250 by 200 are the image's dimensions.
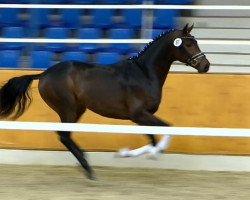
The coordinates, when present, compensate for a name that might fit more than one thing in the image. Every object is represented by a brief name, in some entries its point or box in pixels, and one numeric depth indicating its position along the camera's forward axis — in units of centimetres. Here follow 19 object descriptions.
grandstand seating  1719
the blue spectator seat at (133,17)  1842
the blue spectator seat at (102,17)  1862
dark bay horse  1316
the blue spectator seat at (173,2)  1912
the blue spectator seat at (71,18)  1875
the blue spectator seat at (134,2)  1916
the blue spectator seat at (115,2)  1922
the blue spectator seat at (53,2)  1953
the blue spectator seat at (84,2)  1987
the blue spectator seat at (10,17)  1906
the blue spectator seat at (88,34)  1779
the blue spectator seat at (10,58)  1731
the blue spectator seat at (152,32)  1673
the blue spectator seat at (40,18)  1739
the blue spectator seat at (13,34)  1775
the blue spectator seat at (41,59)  1686
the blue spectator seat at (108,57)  1697
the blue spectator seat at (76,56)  1717
